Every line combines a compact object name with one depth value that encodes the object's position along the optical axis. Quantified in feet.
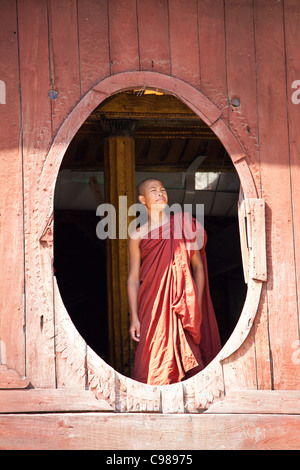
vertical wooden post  45.27
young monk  38.86
